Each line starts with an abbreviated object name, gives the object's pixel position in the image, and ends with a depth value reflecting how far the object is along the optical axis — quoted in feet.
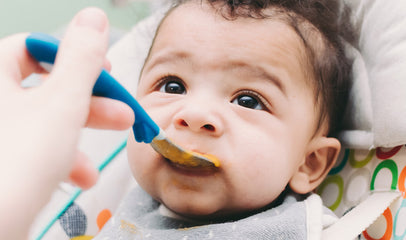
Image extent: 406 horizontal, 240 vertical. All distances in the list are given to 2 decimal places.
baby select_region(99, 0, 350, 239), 0.98
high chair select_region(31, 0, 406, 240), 1.05
